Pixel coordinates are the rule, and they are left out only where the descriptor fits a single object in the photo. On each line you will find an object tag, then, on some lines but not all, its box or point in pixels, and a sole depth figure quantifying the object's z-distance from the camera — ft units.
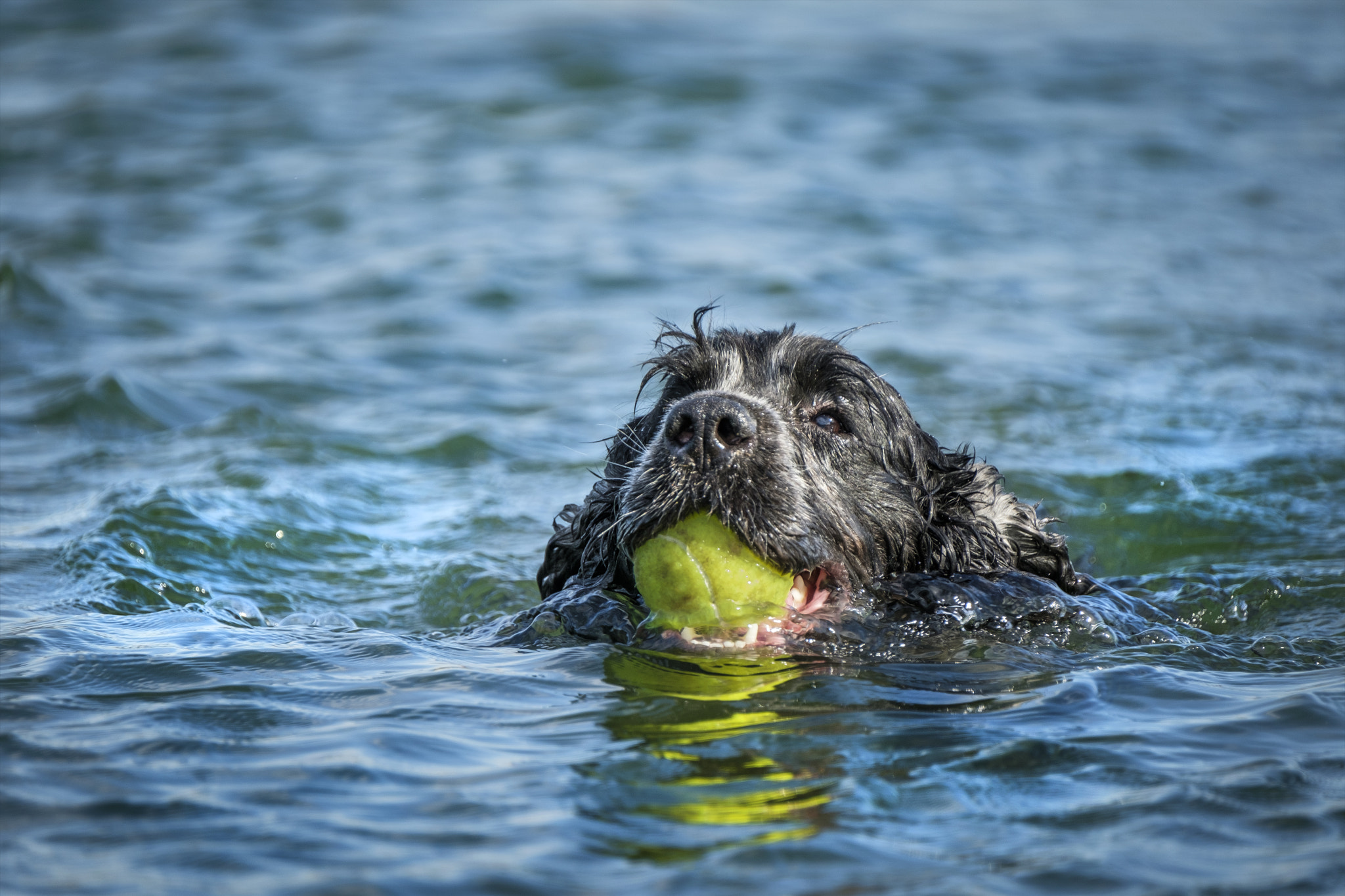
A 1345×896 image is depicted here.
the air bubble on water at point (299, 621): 39.60
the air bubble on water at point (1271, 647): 35.29
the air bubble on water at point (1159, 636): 35.76
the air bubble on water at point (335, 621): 40.01
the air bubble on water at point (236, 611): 39.81
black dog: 32.53
